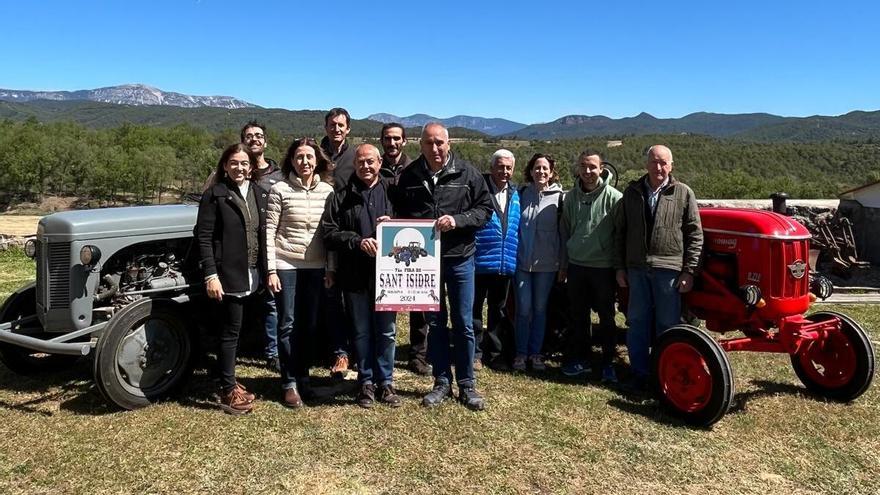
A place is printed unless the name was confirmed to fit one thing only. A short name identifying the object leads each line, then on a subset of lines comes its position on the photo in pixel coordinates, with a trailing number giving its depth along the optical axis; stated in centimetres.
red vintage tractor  363
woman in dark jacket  352
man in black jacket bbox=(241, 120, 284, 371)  434
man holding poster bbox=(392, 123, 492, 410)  357
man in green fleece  429
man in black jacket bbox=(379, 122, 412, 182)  419
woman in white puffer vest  372
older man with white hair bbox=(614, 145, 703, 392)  395
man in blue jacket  438
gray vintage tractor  365
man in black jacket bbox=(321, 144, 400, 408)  361
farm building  1073
